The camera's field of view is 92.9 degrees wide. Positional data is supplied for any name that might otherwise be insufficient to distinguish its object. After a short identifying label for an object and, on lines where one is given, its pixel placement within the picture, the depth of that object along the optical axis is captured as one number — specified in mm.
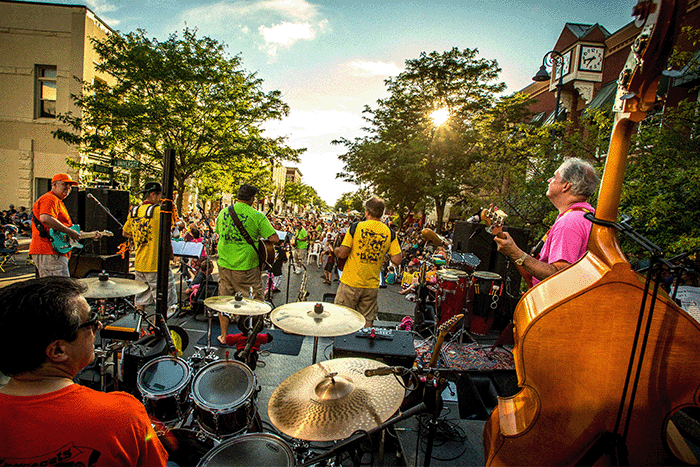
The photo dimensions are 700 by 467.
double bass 1429
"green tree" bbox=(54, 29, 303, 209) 11852
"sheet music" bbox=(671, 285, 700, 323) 3893
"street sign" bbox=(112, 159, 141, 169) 8059
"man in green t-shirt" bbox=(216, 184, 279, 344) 4457
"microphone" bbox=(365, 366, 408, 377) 1603
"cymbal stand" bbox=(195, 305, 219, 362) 3176
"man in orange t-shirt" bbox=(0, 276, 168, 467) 1017
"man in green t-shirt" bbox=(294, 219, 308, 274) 11617
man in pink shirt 2051
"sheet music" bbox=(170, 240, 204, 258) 6562
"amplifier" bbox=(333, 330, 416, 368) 3211
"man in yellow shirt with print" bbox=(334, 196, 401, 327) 4219
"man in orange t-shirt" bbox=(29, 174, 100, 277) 4773
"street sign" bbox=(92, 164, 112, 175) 8279
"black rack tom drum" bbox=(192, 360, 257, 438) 2299
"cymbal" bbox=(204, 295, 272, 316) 3045
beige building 16797
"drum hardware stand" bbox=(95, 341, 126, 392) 2720
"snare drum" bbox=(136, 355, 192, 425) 2505
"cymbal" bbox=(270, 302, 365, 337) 2416
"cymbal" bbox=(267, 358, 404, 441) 1726
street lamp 9528
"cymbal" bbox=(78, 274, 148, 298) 3014
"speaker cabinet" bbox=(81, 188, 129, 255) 7434
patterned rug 4531
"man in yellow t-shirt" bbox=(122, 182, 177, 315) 4668
